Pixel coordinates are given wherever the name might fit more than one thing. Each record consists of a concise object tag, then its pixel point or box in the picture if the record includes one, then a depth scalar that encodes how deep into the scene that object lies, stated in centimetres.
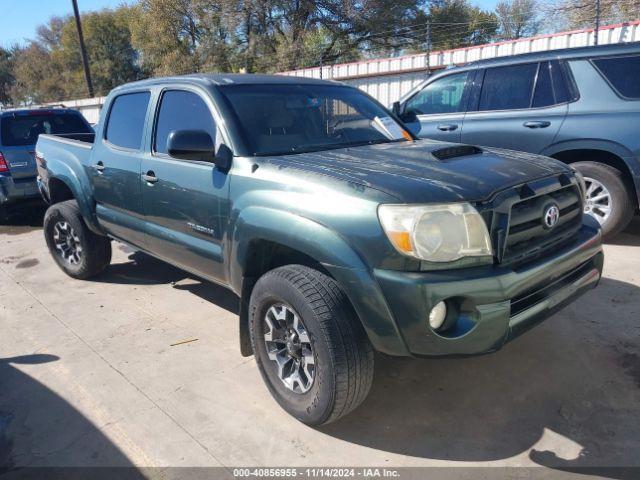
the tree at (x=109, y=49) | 4506
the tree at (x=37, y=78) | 5316
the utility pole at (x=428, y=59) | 1245
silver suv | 498
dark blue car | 741
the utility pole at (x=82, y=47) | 2402
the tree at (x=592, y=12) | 1900
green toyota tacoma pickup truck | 234
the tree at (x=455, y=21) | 2311
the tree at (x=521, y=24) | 2041
